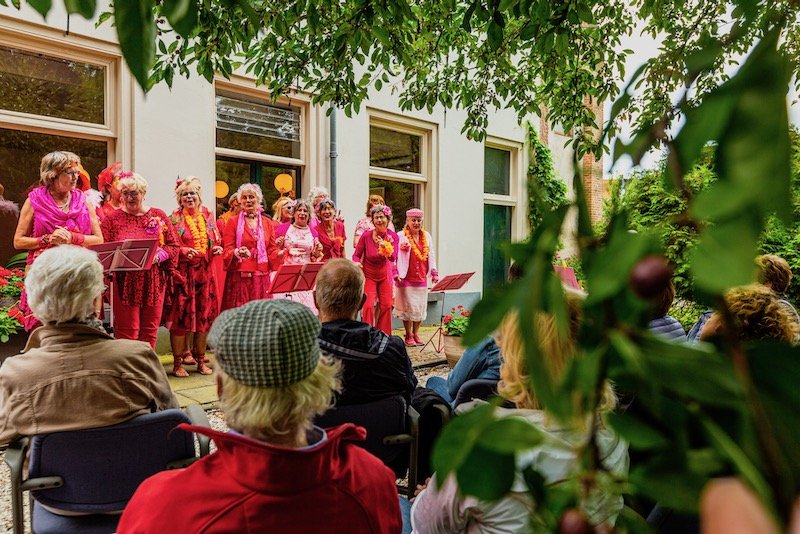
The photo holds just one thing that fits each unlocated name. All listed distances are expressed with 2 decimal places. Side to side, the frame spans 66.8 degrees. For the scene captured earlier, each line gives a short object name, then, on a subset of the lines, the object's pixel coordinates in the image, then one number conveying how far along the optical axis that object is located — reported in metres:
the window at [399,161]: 9.38
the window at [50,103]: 5.98
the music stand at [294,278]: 5.94
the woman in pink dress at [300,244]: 6.75
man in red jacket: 1.28
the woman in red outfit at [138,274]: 5.27
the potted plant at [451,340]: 5.35
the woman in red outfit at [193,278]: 5.73
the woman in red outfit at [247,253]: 6.26
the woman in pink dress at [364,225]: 7.95
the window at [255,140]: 7.58
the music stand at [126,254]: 4.69
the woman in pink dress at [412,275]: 8.24
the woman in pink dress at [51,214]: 4.84
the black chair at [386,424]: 2.59
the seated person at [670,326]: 2.96
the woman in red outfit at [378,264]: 7.60
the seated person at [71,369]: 2.12
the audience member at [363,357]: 2.62
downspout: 8.41
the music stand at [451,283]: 7.50
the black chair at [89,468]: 2.06
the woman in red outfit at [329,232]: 7.27
